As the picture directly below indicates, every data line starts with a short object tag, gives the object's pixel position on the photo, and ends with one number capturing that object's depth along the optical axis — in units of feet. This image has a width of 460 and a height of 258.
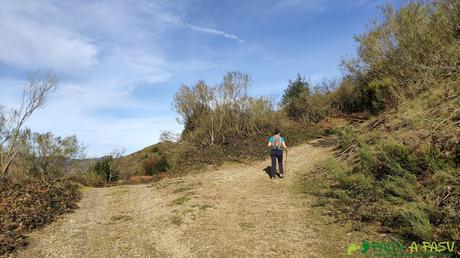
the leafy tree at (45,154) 61.52
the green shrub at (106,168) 68.74
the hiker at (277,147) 34.42
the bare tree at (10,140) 53.81
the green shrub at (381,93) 44.19
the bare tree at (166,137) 62.67
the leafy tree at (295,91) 75.15
